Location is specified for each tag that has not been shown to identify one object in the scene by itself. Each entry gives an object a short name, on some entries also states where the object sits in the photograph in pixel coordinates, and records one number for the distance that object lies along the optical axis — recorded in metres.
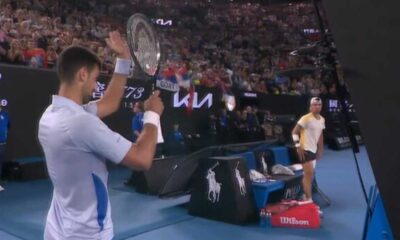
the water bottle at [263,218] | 5.70
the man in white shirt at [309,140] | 6.68
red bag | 5.62
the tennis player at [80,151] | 1.86
